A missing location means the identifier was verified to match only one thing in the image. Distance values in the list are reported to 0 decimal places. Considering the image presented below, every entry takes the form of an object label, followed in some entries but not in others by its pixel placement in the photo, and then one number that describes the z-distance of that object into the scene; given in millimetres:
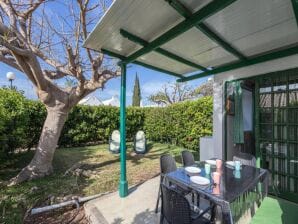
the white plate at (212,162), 3475
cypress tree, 27259
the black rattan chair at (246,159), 3624
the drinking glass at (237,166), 3036
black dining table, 2129
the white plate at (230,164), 3312
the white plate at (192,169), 2997
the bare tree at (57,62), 4719
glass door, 3813
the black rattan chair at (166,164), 3316
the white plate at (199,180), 2534
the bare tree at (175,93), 22438
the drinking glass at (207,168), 2906
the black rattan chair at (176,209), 2025
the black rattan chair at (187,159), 3838
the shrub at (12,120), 4945
